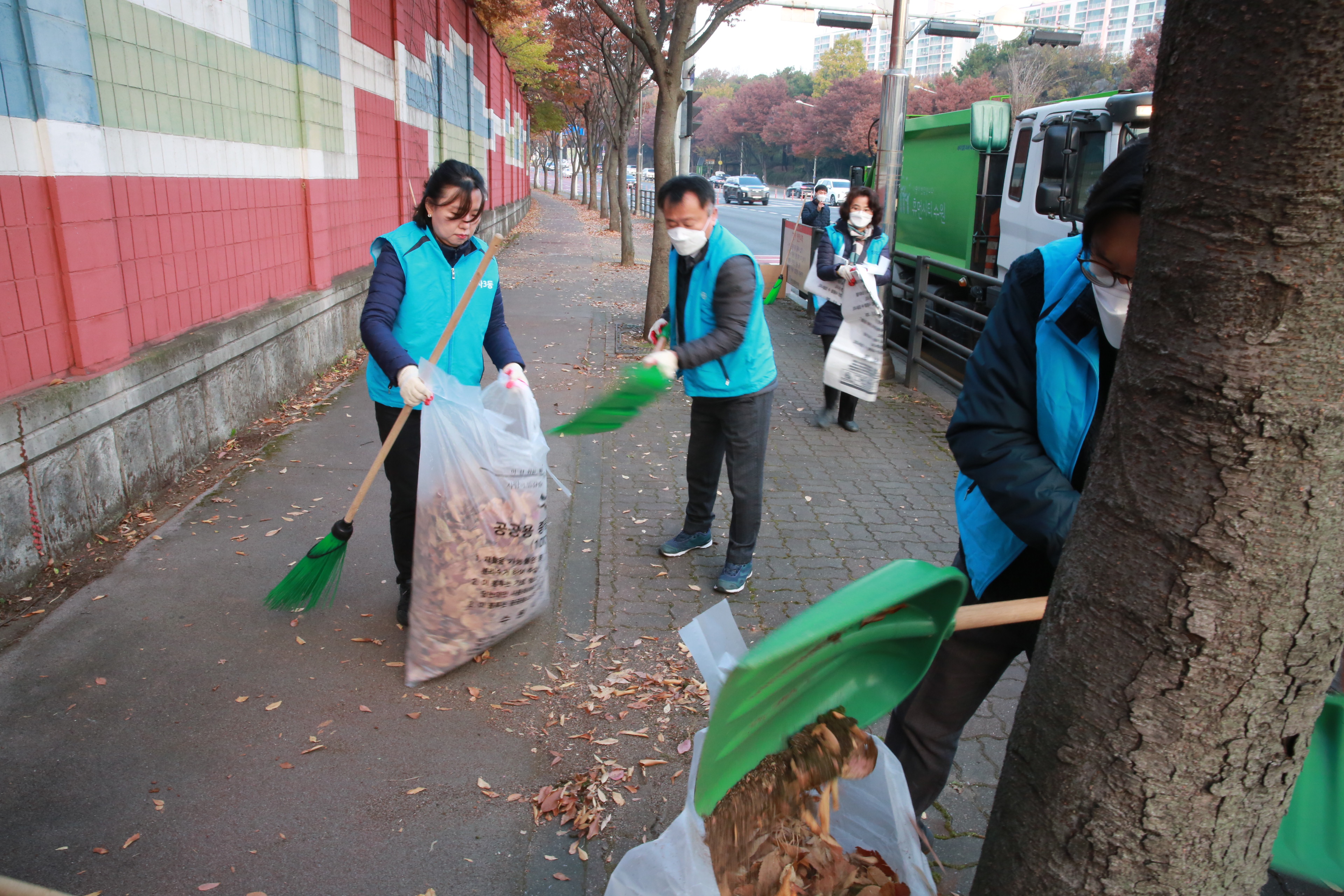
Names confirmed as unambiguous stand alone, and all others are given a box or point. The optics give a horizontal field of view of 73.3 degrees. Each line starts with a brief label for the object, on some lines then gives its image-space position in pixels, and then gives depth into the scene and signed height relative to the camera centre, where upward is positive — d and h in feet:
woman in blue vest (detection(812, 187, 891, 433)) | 23.21 -1.15
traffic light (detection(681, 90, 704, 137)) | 45.06 +3.69
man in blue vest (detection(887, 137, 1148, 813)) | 5.96 -1.46
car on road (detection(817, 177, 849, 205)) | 106.38 +0.87
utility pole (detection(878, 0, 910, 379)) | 31.81 +2.02
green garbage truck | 27.07 +0.38
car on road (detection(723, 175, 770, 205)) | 163.73 +0.21
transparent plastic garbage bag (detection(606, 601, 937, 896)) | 5.18 -3.92
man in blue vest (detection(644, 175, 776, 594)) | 12.87 -2.12
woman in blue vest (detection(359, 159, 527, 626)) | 11.25 -1.44
